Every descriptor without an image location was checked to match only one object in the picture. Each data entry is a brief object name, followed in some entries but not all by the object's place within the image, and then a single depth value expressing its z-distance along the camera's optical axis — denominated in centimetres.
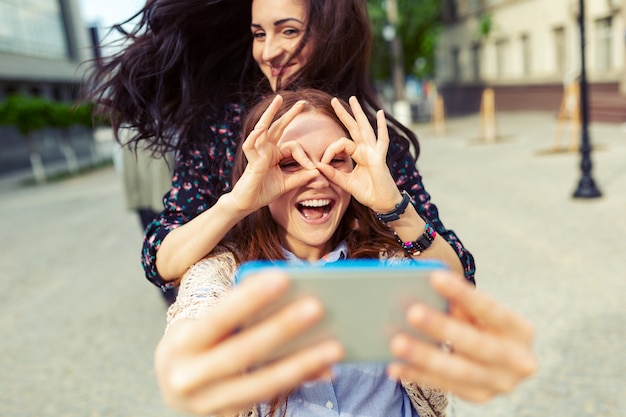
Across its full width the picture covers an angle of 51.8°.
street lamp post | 763
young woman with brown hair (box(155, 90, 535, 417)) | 77
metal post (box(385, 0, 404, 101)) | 2258
